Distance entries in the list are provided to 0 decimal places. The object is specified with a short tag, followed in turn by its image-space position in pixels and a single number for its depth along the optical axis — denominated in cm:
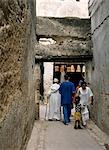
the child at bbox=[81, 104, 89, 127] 886
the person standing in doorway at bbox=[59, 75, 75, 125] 969
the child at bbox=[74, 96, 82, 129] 856
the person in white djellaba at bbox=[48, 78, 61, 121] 1061
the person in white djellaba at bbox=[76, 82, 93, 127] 880
